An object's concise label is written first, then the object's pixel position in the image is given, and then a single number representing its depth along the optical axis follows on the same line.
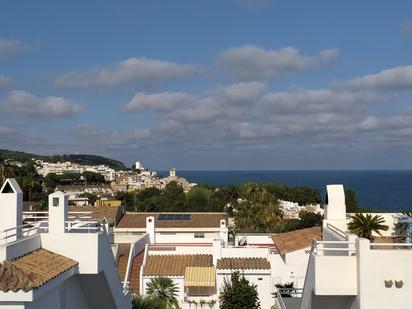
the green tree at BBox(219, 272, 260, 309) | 29.62
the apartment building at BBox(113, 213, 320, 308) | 31.66
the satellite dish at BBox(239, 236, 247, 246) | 41.09
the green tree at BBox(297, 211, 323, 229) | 66.06
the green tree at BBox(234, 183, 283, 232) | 57.41
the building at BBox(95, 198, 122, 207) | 91.41
